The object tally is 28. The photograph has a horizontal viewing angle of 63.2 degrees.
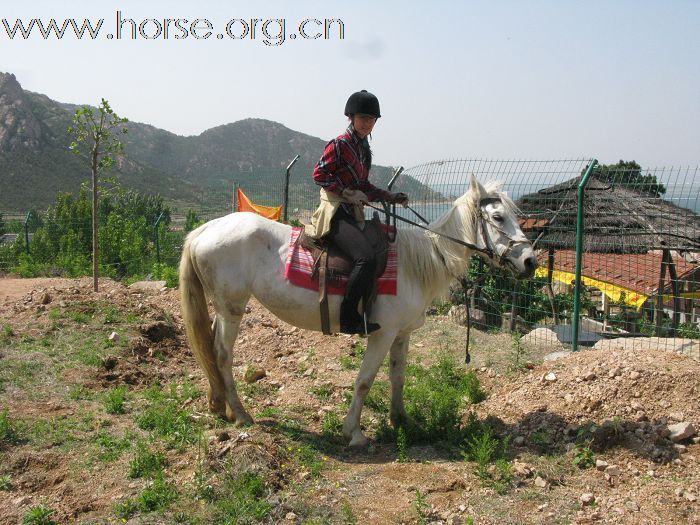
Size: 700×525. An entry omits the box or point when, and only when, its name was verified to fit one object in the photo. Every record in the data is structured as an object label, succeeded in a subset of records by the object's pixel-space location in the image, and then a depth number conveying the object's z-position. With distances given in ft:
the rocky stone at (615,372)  18.53
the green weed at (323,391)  20.41
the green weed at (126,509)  12.44
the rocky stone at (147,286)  37.36
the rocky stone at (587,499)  13.07
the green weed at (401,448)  15.40
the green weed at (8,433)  15.77
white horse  16.65
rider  16.07
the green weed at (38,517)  12.16
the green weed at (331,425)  17.62
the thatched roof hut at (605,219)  25.76
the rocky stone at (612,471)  14.33
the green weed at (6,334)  23.97
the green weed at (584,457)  14.93
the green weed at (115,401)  18.37
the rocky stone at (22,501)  12.94
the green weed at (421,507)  12.25
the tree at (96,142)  34.68
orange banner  43.42
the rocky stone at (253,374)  22.15
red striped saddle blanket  16.56
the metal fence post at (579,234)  22.08
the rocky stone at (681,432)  15.64
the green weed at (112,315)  26.96
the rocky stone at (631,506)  12.73
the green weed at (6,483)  13.66
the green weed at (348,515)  12.39
